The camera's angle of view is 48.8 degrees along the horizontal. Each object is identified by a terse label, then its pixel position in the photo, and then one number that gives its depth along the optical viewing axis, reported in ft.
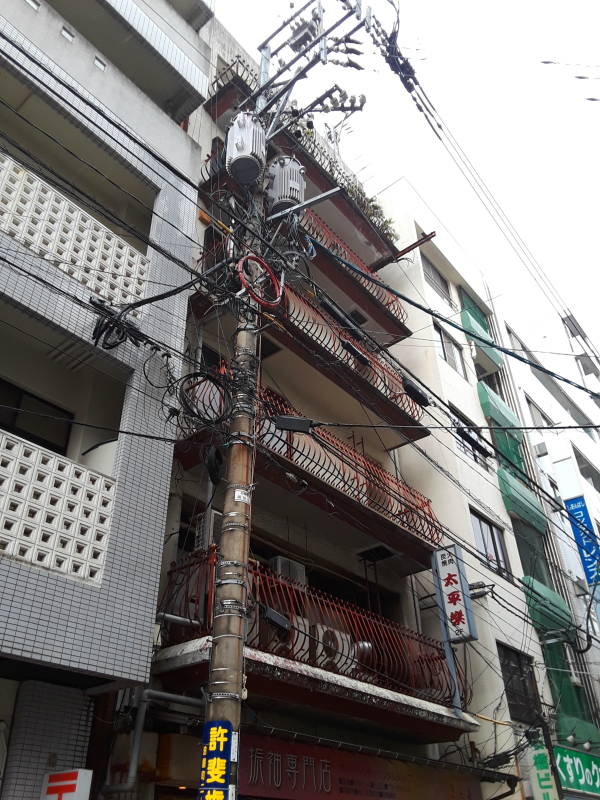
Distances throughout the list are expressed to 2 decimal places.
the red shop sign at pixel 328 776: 29.04
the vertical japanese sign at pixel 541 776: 43.04
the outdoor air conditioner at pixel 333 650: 33.96
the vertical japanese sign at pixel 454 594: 42.39
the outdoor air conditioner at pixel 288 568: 37.24
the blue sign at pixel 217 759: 20.12
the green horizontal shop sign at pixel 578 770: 45.09
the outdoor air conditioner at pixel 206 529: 31.07
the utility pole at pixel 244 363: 21.85
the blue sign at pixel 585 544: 66.59
